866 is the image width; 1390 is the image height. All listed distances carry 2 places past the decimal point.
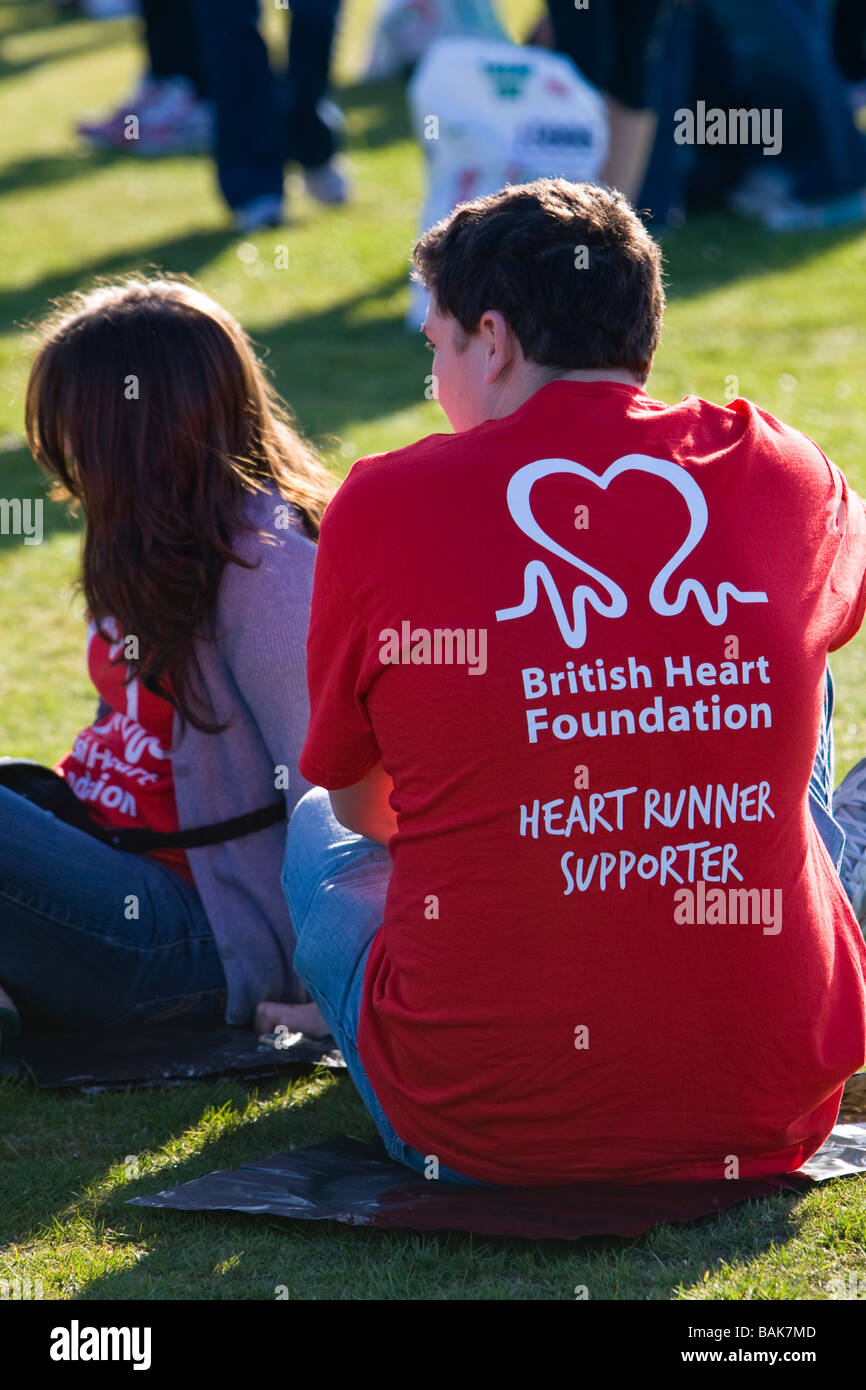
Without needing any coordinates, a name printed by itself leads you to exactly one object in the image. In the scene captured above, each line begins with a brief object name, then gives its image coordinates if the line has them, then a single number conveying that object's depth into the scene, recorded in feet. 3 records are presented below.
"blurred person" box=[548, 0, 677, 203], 40.86
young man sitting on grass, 11.96
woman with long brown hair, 16.16
